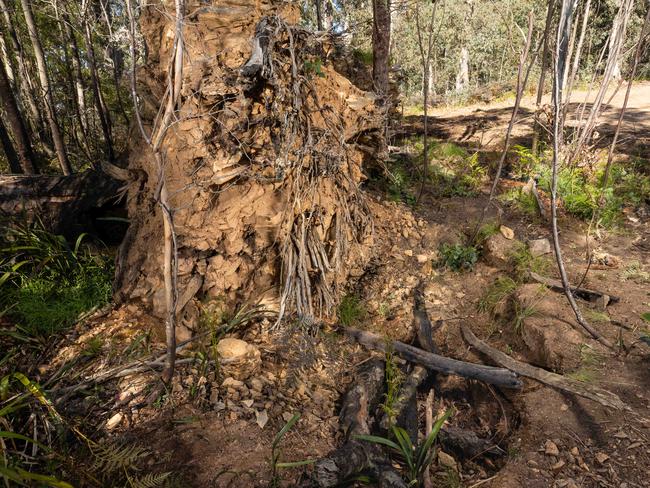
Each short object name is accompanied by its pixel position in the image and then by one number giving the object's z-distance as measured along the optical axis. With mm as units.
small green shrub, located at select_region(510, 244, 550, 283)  3826
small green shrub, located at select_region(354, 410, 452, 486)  1948
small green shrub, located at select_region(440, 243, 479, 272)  4160
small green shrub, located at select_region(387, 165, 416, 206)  5102
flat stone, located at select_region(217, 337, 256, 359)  2482
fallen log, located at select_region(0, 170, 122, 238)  3391
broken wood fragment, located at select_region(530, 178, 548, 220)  4738
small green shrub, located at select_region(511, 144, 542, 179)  5629
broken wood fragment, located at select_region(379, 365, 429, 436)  2402
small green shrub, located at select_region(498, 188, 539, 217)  4895
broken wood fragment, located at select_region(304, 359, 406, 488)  1846
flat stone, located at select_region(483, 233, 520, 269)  4070
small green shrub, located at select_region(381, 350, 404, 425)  2424
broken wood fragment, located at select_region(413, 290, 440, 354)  3209
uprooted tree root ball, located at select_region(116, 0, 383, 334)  2656
